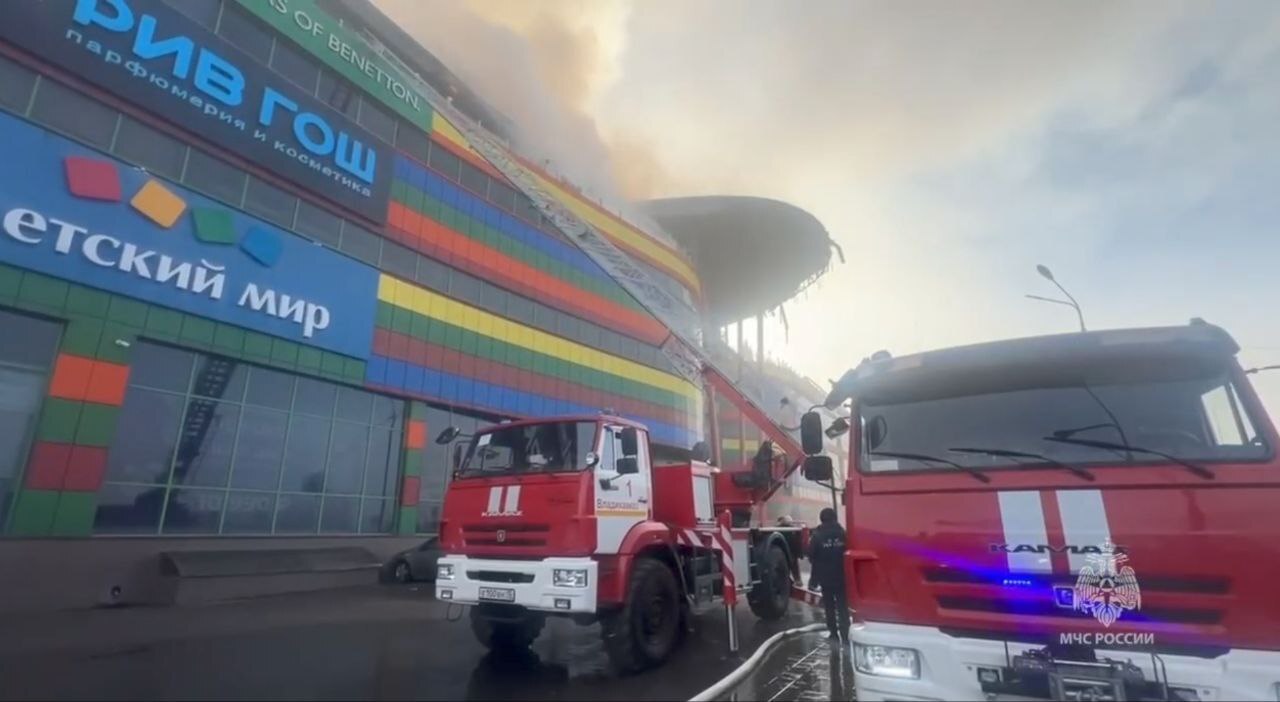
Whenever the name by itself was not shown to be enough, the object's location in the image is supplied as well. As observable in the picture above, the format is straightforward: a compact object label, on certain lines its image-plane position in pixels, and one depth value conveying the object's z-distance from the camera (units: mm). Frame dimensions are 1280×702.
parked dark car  14875
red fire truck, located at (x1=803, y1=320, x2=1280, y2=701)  2924
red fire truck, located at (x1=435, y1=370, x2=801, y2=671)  5988
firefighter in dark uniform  8133
